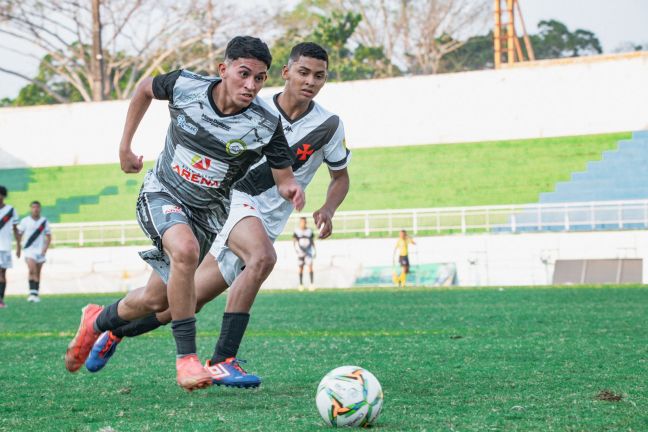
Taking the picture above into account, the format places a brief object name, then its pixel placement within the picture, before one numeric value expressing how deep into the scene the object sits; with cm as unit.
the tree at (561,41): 6525
